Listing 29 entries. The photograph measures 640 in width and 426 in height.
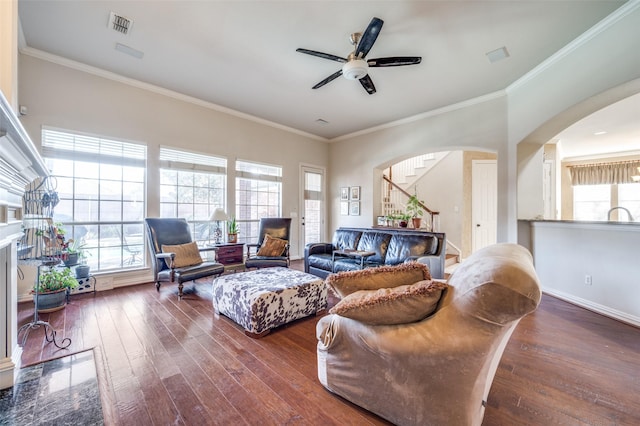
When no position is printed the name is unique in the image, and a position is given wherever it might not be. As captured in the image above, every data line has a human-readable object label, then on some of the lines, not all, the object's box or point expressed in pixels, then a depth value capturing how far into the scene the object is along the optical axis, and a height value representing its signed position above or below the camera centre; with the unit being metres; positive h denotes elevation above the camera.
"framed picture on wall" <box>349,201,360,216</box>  6.28 +0.15
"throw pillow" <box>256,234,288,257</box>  4.48 -0.58
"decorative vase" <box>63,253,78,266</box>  3.23 -0.58
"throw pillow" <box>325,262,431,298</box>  1.54 -0.39
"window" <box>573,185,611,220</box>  7.24 +0.39
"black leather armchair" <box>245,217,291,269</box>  4.53 -0.31
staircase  6.08 +0.68
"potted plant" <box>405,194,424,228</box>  5.62 +0.10
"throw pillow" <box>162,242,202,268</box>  3.58 -0.58
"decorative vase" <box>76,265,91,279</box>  3.46 -0.78
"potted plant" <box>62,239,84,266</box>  3.21 -0.52
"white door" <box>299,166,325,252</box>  6.45 +0.22
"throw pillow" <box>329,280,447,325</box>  1.26 -0.46
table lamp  4.50 -0.06
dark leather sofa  3.58 -0.55
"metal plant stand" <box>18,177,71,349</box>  2.27 -0.24
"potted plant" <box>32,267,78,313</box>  2.91 -0.88
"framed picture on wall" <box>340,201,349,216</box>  6.53 +0.16
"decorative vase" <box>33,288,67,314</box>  2.90 -1.00
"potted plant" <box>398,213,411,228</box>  5.53 -0.12
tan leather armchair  1.04 -0.67
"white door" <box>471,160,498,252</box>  5.97 +0.32
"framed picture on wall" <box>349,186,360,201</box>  6.29 +0.52
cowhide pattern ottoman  2.39 -0.85
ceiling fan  2.63 +1.65
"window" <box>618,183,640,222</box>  6.79 +0.47
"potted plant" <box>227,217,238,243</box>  4.74 -0.33
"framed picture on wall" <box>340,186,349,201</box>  6.55 +0.54
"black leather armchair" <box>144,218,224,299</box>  3.38 -0.55
